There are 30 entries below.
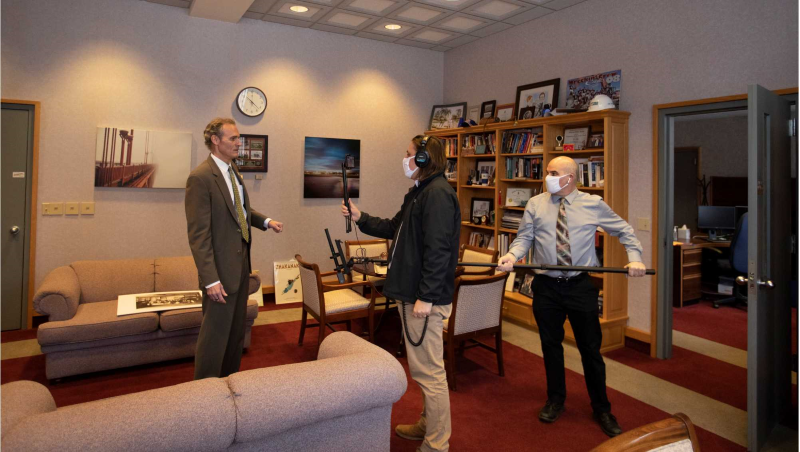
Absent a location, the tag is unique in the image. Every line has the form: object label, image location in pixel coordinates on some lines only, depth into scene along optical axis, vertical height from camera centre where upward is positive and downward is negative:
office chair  5.65 -0.06
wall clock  5.79 +1.58
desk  6.17 -0.34
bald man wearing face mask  3.03 -0.13
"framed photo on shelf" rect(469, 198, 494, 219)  6.05 +0.40
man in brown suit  2.83 -0.02
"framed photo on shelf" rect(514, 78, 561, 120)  5.30 +1.55
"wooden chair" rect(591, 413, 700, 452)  1.08 -0.43
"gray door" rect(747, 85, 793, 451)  2.64 -0.11
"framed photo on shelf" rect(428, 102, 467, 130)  6.68 +1.69
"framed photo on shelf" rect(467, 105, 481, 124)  6.40 +1.63
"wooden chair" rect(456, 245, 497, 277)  4.57 -0.16
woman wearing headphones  2.45 -0.17
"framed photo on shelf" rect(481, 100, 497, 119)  6.14 +1.63
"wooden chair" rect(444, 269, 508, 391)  3.63 -0.55
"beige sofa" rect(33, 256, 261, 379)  3.62 -0.68
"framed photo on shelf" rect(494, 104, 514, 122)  5.88 +1.52
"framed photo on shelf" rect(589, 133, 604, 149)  4.64 +0.95
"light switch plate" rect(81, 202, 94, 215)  5.10 +0.27
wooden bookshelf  4.49 +0.48
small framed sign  5.80 +0.97
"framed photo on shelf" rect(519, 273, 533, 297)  5.24 -0.49
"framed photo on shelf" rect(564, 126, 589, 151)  4.80 +1.02
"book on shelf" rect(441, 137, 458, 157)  6.35 +1.19
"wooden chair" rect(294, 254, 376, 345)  4.02 -0.54
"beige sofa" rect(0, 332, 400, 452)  1.34 -0.52
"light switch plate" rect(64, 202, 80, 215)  5.03 +0.25
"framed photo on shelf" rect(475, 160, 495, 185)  5.92 +0.84
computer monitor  6.96 +0.34
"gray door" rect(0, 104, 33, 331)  4.77 +0.21
